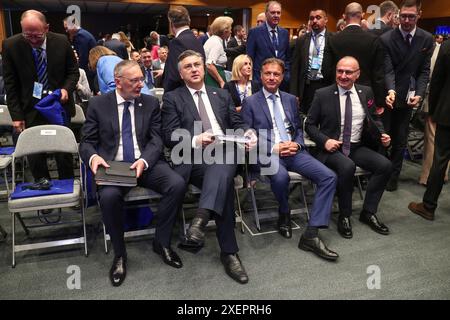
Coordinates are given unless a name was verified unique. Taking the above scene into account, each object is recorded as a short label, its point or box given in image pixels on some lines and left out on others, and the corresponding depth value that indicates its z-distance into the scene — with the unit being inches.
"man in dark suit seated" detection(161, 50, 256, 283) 104.2
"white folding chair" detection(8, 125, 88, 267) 105.7
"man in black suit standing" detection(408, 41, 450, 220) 129.7
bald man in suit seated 129.3
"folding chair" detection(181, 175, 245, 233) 117.3
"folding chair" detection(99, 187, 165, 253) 109.9
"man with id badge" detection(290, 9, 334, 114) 161.9
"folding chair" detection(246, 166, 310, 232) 125.0
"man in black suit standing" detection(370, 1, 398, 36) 179.0
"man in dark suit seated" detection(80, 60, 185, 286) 107.6
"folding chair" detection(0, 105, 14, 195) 135.2
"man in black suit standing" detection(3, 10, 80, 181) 130.7
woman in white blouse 177.3
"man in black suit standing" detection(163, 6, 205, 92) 135.2
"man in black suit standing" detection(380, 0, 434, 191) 148.3
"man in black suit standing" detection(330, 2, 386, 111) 147.8
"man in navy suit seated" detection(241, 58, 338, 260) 118.9
